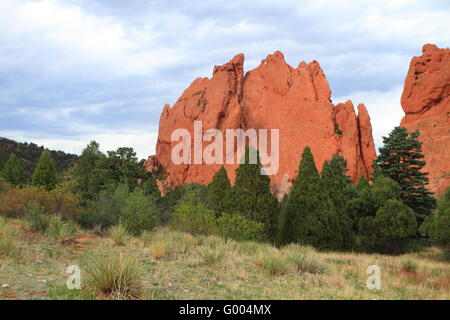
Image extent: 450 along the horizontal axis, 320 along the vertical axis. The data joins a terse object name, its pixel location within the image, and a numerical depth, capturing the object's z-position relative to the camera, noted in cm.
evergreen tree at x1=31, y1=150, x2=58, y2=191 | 3575
